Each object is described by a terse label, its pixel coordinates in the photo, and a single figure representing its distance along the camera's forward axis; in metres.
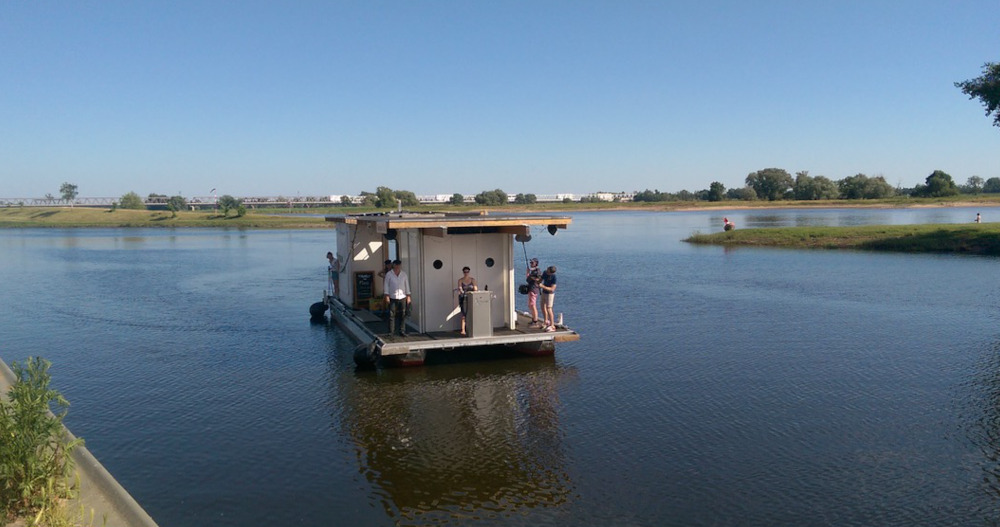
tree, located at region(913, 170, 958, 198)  119.62
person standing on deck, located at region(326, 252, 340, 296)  25.72
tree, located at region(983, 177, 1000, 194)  185.61
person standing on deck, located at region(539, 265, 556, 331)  18.69
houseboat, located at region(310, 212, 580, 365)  17.05
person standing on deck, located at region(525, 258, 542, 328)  19.02
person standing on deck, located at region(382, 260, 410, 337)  17.67
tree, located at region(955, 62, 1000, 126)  43.88
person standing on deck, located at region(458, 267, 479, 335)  17.44
